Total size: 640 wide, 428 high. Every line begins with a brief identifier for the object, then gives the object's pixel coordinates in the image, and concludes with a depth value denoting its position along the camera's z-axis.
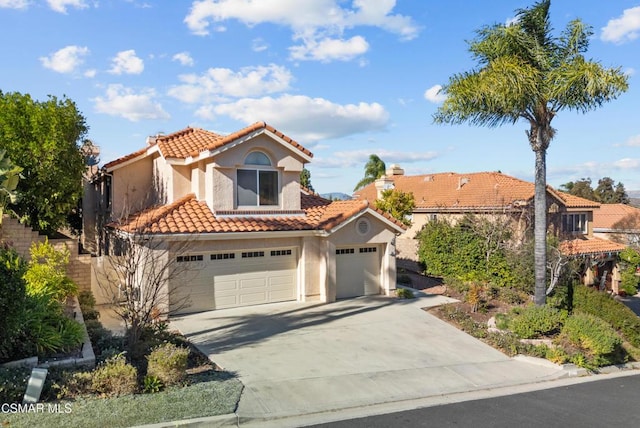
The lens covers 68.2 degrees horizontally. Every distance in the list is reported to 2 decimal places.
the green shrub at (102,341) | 9.39
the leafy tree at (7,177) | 9.93
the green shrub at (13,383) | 7.46
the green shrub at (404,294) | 18.70
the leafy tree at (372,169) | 49.38
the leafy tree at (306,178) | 42.94
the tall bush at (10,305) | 8.05
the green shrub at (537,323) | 13.72
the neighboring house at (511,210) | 24.09
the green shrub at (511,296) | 19.19
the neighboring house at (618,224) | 36.41
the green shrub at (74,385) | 7.76
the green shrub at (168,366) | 8.55
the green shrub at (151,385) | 8.34
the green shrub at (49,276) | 12.17
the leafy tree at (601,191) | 59.59
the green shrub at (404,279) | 22.45
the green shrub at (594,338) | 12.59
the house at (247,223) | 15.73
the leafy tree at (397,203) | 25.19
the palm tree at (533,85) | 14.44
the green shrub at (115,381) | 8.01
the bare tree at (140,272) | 10.01
